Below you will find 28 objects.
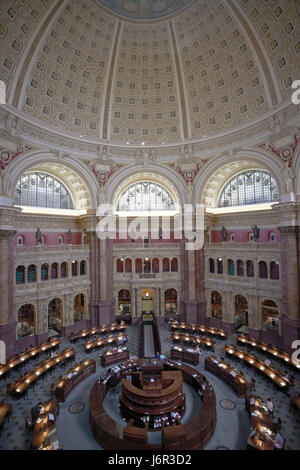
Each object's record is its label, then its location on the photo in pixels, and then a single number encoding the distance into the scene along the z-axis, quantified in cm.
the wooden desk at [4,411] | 1225
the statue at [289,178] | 2098
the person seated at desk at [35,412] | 1253
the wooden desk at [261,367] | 1515
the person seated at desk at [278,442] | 1034
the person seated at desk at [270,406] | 1283
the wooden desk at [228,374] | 1502
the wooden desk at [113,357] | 1909
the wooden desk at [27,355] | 1747
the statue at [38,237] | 2381
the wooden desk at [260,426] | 1049
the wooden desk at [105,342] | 2141
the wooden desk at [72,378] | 1495
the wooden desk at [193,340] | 2141
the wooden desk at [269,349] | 1780
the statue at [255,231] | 2457
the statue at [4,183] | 2028
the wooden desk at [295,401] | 1321
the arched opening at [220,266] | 2771
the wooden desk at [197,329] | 2364
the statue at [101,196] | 2723
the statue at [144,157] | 2820
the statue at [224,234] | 2730
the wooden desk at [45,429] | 1062
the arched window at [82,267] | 2803
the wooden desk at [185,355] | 1903
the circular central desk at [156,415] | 1102
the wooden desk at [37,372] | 1501
